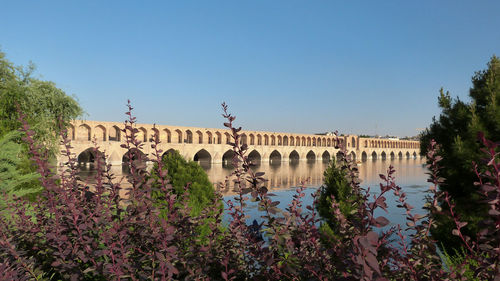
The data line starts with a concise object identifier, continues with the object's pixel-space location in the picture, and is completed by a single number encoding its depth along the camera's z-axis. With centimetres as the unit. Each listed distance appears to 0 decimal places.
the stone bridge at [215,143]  4472
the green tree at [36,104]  1690
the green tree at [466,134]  724
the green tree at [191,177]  884
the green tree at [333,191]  774
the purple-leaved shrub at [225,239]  174
